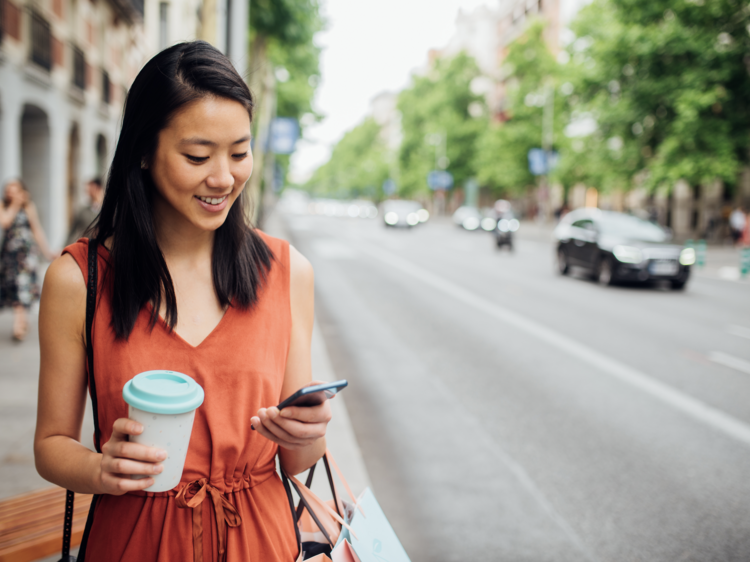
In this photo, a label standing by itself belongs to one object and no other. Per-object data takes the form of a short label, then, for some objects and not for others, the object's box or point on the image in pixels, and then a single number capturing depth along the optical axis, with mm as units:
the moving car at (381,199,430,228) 41938
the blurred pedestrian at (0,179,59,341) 7527
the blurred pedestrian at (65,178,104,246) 8078
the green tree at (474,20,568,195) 46009
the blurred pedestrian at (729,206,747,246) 26453
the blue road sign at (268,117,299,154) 27797
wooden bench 2162
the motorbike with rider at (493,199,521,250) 24219
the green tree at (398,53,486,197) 64750
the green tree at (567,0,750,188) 25312
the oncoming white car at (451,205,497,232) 43875
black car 13945
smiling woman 1435
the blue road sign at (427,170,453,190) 66750
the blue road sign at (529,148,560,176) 39750
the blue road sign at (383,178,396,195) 96162
